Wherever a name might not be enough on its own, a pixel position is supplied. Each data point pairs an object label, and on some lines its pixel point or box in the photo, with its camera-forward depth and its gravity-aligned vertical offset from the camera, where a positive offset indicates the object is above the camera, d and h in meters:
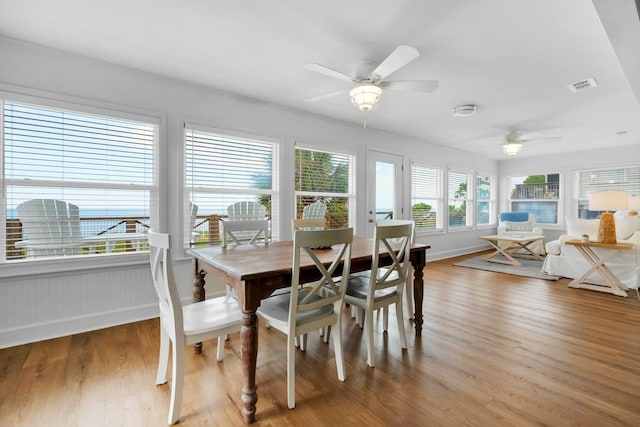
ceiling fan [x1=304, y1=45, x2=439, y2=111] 2.19 +1.02
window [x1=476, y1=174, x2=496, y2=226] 7.29 +0.20
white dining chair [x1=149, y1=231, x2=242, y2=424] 1.52 -0.66
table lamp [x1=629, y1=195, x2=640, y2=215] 4.89 +0.10
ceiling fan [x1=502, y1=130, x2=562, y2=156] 4.70 +1.12
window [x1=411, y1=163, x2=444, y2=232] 5.83 +0.20
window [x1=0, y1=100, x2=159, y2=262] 2.44 +0.23
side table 3.69 -0.77
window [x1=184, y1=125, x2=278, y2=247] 3.25 +0.35
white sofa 3.86 -0.65
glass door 4.95 +0.36
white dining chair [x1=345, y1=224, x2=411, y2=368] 2.01 -0.63
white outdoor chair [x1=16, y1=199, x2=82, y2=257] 2.46 -0.19
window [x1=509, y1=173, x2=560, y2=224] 7.11 +0.32
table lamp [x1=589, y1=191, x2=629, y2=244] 3.80 +0.04
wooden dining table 1.55 -0.40
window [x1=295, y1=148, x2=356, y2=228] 4.11 +0.36
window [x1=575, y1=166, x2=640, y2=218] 6.09 +0.57
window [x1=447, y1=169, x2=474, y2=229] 6.53 +0.21
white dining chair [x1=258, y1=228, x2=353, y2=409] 1.63 -0.59
